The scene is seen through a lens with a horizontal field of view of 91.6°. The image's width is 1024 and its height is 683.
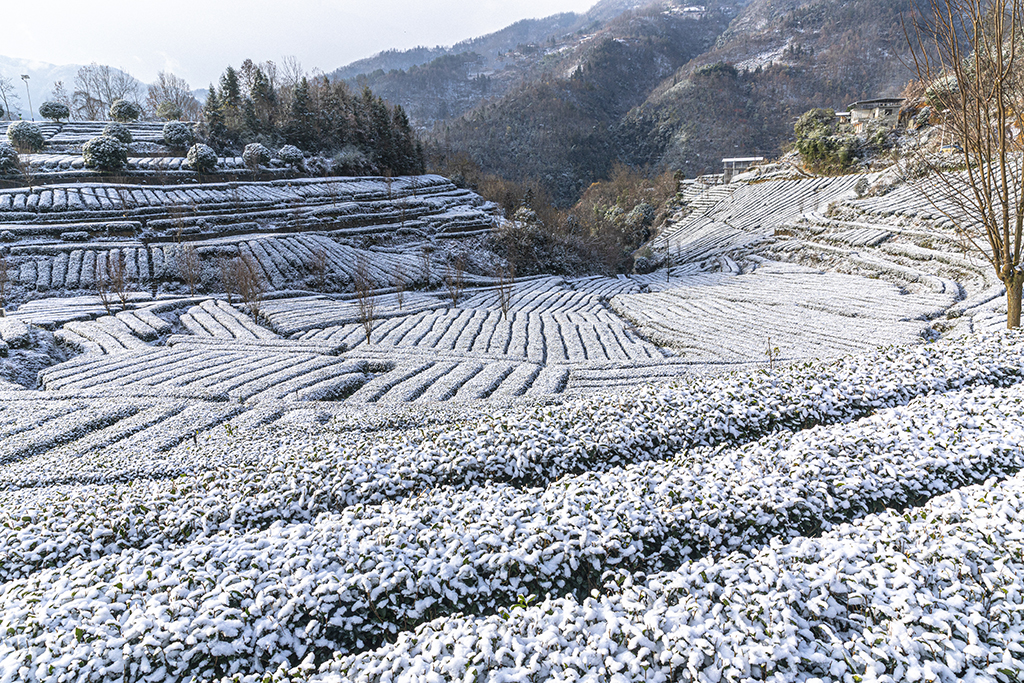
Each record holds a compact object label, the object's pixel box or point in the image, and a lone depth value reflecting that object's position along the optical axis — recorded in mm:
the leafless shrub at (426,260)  40312
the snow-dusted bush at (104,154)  48781
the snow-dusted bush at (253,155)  55000
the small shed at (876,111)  63000
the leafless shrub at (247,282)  28953
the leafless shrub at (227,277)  32031
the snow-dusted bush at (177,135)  58281
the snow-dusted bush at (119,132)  53281
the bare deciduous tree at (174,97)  88562
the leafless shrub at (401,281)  32144
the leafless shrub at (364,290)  23567
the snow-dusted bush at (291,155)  58812
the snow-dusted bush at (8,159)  45375
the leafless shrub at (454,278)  35281
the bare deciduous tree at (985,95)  10836
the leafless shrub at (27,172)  46100
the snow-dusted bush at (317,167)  60203
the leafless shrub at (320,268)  37656
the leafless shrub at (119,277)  27988
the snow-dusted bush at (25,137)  52844
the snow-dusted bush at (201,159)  52125
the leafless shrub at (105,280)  27277
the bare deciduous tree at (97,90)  86938
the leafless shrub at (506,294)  29875
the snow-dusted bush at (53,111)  63125
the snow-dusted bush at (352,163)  62469
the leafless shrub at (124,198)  42812
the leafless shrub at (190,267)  34772
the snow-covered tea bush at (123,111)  66250
